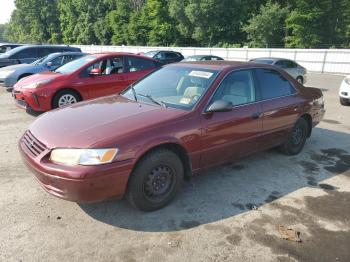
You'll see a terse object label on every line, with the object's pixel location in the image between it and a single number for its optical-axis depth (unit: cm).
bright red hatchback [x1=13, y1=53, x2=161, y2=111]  754
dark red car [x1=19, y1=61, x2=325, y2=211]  322
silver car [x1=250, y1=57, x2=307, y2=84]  1392
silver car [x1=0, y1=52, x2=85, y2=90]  1066
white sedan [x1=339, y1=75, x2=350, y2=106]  998
